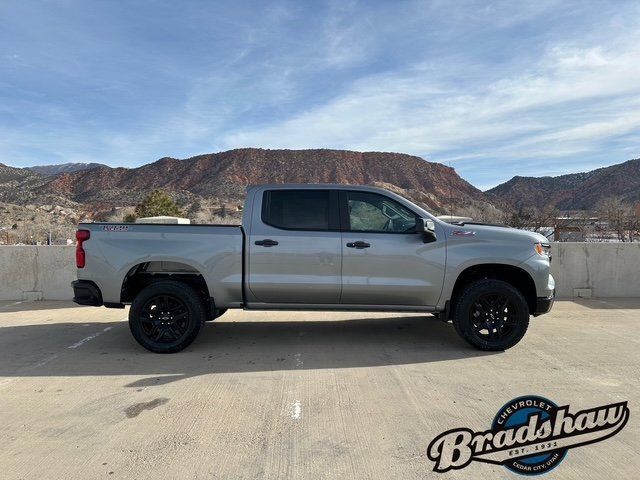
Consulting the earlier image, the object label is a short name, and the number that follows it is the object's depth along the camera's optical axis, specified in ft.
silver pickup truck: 16.96
